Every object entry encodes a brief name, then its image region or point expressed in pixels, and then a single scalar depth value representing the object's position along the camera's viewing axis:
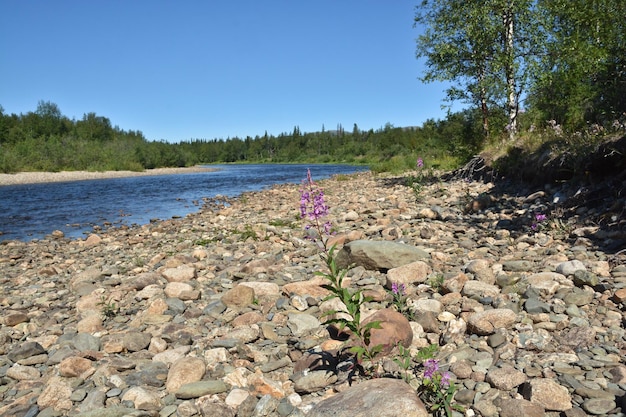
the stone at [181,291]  5.61
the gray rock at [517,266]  5.04
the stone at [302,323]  4.33
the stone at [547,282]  4.24
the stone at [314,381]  3.28
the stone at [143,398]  3.16
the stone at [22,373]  3.82
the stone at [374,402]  2.58
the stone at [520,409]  2.58
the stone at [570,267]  4.52
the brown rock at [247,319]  4.60
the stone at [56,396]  3.25
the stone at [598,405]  2.52
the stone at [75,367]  3.70
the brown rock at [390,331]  3.54
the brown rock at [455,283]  4.66
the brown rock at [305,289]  5.29
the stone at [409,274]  5.16
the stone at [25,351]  4.19
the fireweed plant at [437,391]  2.70
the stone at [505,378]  2.91
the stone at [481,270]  4.84
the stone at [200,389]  3.27
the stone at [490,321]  3.69
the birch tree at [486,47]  14.52
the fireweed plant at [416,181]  12.59
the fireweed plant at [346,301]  3.32
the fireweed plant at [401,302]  4.25
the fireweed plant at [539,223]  6.48
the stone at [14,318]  5.32
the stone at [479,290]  4.44
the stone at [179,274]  6.48
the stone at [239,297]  5.18
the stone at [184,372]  3.42
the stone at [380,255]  5.80
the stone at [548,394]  2.64
